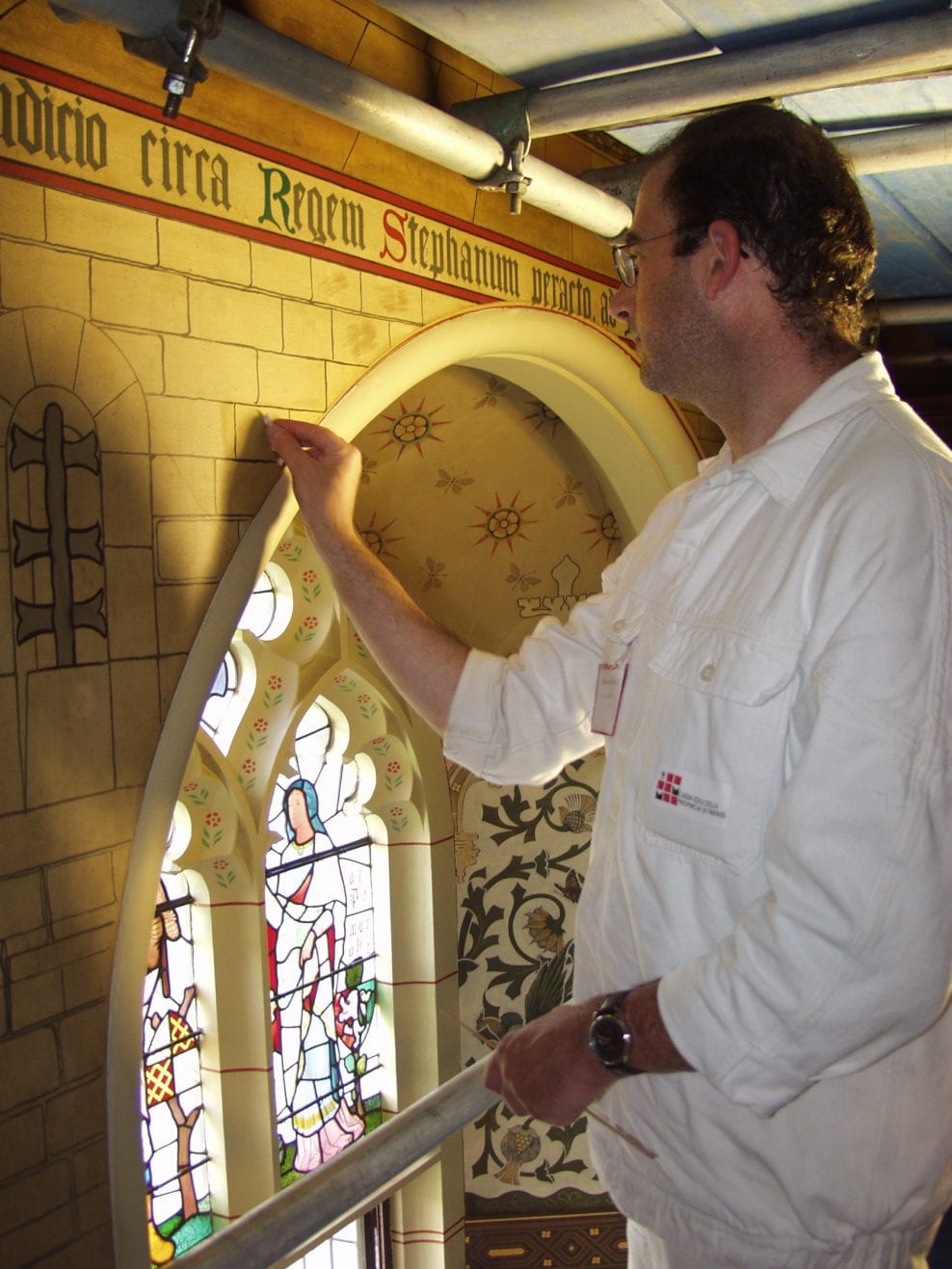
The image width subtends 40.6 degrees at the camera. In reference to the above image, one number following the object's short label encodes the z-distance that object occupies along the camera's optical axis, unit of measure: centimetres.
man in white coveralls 114
